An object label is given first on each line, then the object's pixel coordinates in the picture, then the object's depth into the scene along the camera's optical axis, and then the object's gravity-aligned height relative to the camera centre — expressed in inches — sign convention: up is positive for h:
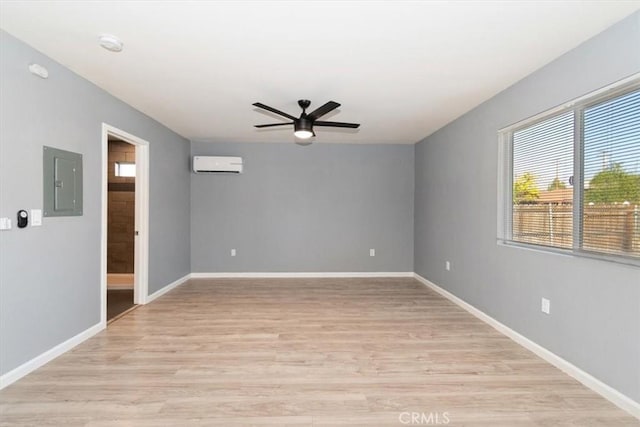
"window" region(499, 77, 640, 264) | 82.8 +11.4
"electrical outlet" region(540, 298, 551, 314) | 106.0 -30.4
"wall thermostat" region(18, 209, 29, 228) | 93.4 -2.6
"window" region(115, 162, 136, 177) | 210.8 +26.3
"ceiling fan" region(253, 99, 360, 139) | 136.2 +38.3
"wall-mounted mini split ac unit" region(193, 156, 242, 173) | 225.8 +32.2
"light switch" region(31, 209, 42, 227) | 97.9 -2.4
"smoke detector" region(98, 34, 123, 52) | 90.9 +47.4
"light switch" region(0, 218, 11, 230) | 87.9 -3.9
